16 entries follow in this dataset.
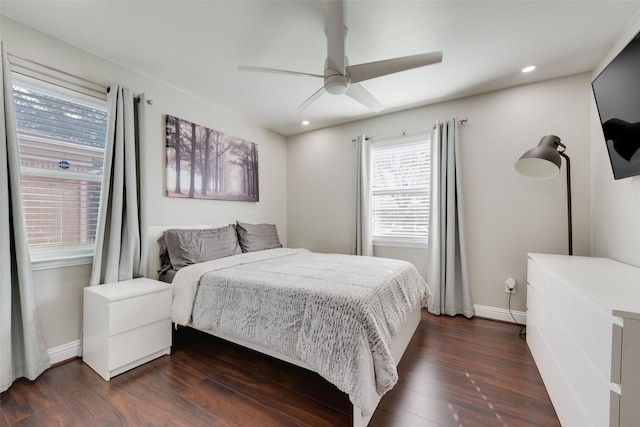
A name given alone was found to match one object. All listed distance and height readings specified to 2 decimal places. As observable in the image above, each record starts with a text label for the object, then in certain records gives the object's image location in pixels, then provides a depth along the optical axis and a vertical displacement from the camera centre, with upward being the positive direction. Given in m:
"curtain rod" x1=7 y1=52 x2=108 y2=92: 1.81 +1.11
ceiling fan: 1.63 +0.99
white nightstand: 1.79 -0.85
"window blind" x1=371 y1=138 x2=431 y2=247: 3.24 +0.24
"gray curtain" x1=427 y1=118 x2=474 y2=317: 2.88 -0.24
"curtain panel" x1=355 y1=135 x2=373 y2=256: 3.47 +0.16
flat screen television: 1.45 +0.64
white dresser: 0.91 -0.58
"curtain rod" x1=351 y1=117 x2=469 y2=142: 2.95 +1.03
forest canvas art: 2.77 +0.59
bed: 1.36 -0.63
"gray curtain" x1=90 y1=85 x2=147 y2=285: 2.13 +0.08
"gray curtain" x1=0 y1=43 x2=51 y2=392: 1.66 -0.43
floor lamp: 1.97 +0.40
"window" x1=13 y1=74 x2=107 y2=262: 1.90 +0.39
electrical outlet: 2.69 -0.80
